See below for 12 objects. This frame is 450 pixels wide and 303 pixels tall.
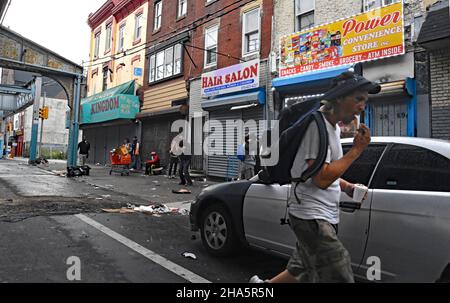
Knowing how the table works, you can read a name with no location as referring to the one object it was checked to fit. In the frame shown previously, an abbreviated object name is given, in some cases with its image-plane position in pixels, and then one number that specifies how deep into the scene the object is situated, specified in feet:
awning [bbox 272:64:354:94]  33.52
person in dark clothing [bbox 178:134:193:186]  40.65
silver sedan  8.93
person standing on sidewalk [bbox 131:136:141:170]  61.98
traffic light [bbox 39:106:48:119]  84.89
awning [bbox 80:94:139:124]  63.93
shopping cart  53.42
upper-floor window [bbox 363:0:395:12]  32.02
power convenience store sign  30.17
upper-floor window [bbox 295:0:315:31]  38.34
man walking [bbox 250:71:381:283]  7.17
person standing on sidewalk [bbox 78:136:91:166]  59.26
